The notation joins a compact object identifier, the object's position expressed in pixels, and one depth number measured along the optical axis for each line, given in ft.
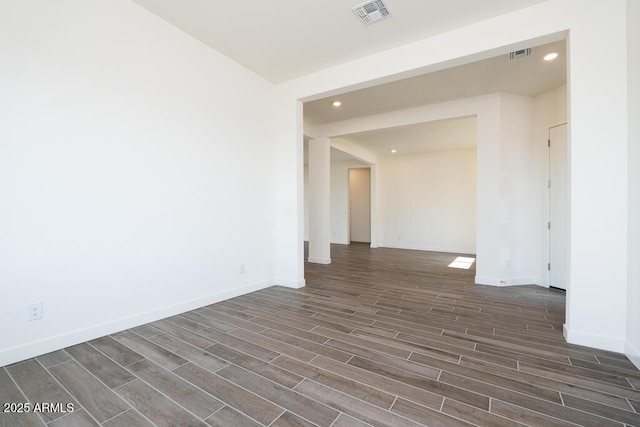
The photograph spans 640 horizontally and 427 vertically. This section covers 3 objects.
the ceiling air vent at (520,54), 9.78
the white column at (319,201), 18.52
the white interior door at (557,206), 12.64
